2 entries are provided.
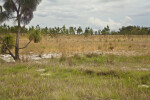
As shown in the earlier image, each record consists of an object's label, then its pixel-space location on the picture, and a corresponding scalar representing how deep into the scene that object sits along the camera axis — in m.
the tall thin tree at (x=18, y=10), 9.56
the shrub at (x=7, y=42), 10.04
